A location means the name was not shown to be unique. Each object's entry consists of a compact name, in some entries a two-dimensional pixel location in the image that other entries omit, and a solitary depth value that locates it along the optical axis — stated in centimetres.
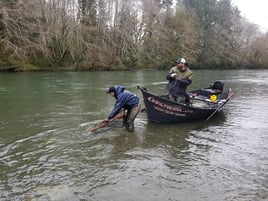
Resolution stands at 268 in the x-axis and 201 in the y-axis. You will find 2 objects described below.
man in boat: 698
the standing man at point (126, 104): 566
